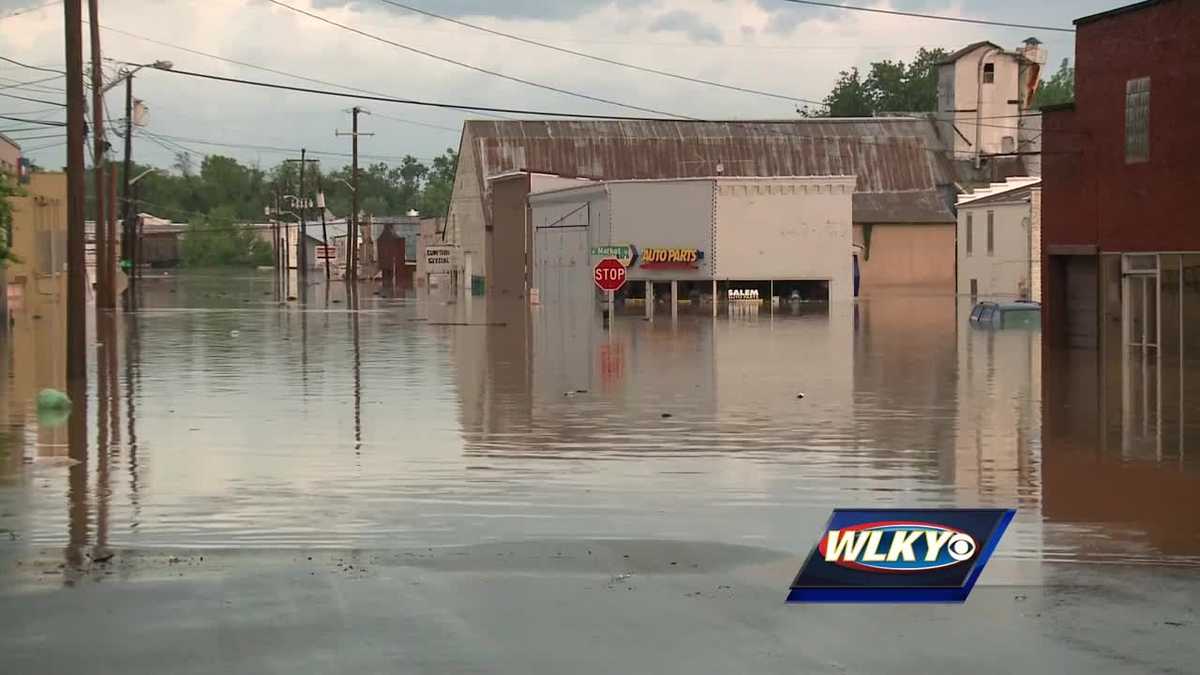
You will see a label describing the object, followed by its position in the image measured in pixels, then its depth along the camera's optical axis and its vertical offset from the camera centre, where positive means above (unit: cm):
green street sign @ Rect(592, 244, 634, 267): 6962 +120
